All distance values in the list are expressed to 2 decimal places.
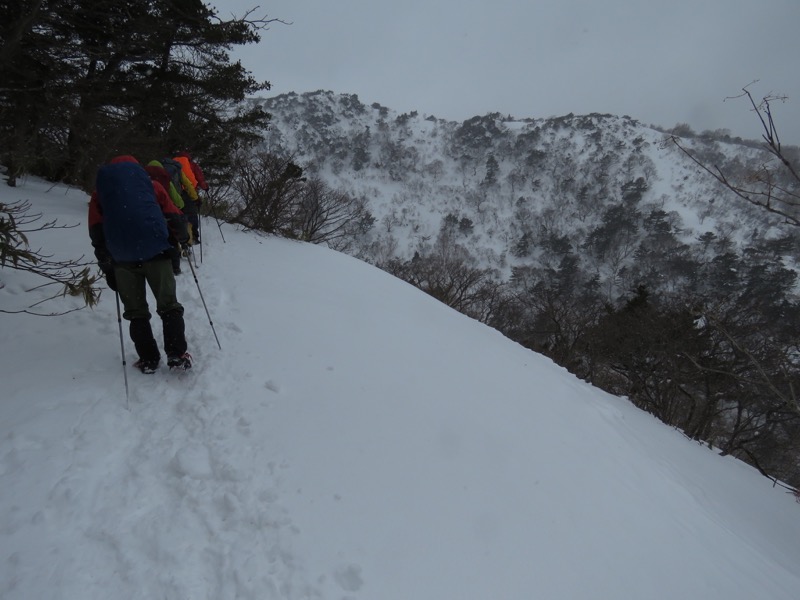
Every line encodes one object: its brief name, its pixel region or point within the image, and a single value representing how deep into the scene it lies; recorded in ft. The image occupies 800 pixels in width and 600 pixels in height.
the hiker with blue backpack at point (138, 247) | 8.87
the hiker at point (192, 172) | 17.47
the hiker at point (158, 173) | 12.24
